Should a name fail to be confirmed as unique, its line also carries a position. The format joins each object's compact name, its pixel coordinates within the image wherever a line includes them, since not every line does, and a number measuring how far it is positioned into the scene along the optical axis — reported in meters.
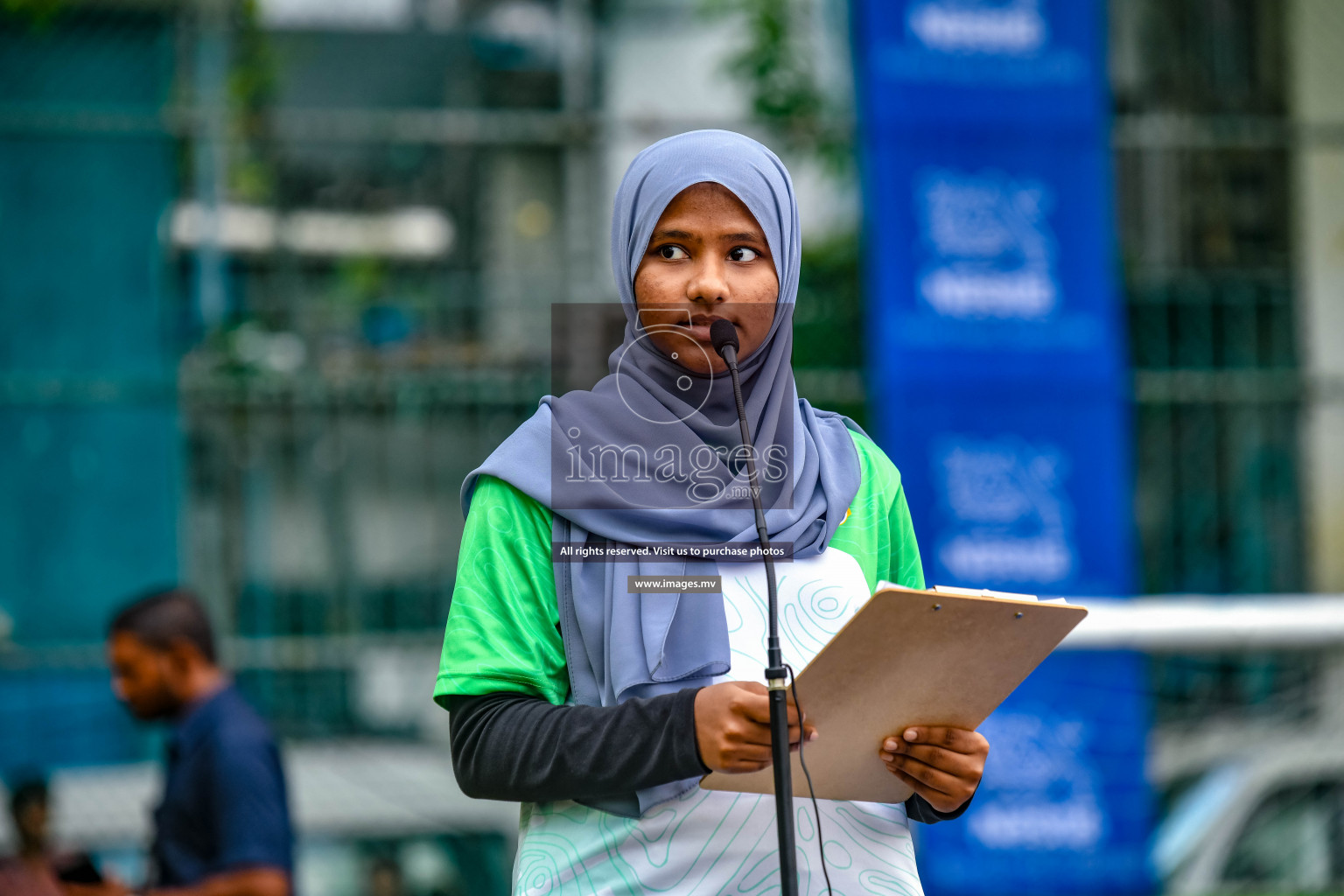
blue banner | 12.19
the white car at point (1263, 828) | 12.47
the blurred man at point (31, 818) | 10.59
